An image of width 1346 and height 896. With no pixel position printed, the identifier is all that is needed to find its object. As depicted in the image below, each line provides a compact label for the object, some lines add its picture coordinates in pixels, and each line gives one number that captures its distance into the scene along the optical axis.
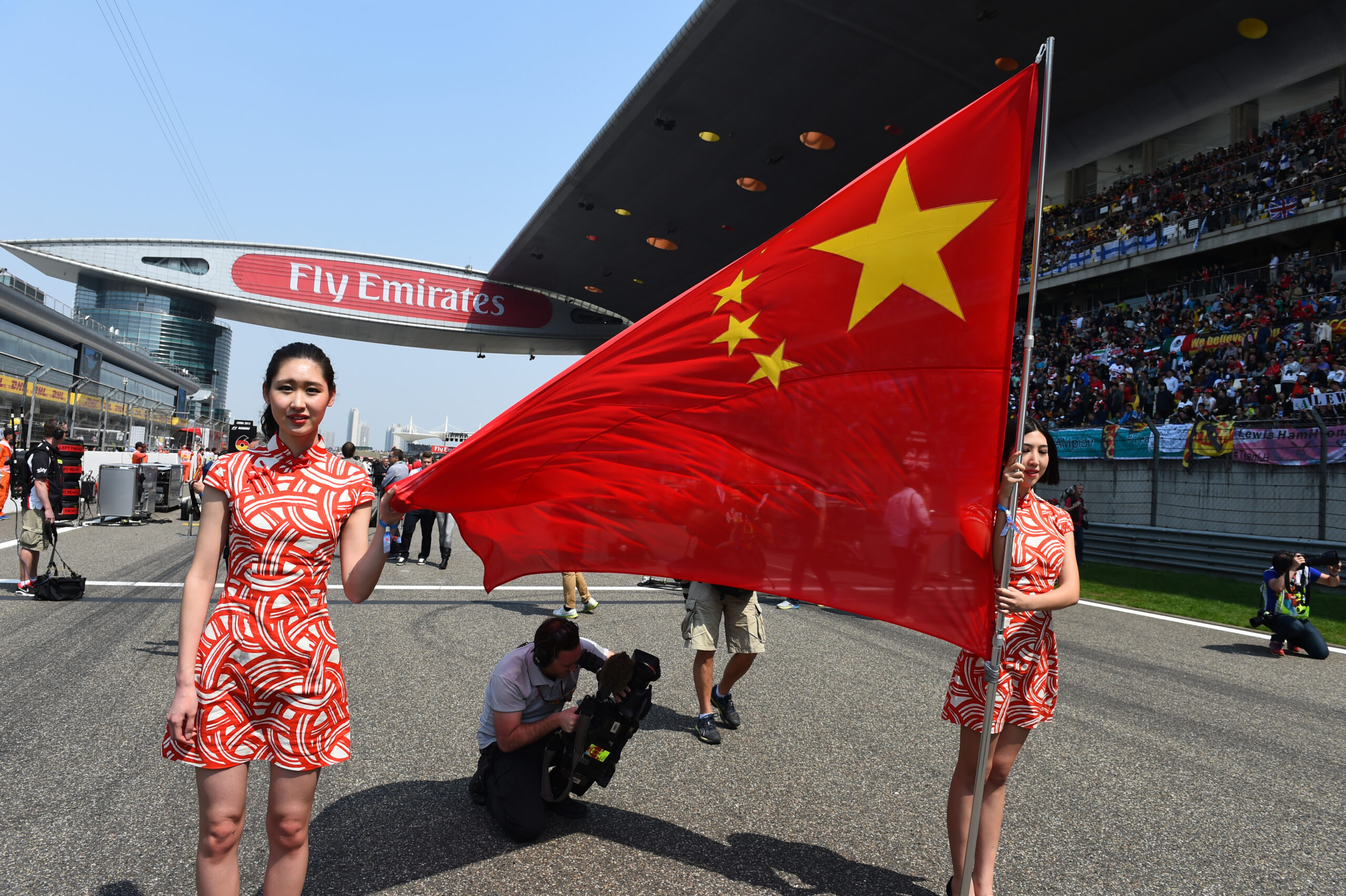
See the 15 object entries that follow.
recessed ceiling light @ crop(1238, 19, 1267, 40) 12.70
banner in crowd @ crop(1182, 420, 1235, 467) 13.20
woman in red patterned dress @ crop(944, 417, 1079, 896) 2.69
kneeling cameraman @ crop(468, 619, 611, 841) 3.21
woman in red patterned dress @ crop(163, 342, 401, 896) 2.02
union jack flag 22.97
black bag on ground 7.72
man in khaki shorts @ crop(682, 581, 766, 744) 4.74
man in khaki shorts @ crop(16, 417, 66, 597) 7.91
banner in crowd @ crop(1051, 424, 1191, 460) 14.14
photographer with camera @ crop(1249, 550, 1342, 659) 7.32
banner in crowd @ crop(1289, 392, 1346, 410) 14.66
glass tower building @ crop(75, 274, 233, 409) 35.66
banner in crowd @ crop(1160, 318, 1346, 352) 18.64
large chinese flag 2.47
